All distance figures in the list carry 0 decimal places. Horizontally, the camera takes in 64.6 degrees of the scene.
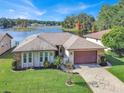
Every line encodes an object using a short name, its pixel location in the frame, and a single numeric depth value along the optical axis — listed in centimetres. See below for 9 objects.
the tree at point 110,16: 3077
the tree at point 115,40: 1703
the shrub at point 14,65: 1267
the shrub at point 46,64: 1316
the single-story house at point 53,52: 1321
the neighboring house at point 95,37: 2077
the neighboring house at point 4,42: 1775
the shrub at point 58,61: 1311
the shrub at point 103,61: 1380
